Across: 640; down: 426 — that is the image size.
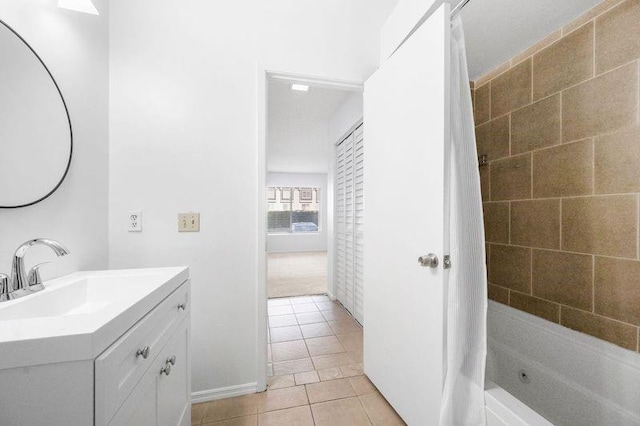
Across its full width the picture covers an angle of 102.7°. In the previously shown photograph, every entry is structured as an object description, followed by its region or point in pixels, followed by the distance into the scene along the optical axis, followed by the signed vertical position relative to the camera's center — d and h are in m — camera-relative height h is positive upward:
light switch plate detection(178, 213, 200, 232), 1.51 -0.05
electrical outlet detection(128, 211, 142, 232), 1.46 -0.05
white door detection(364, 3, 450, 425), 1.08 -0.02
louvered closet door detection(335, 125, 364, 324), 2.58 -0.10
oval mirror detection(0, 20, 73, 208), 0.87 +0.33
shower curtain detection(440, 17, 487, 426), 1.02 -0.25
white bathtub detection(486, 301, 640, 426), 1.06 -0.77
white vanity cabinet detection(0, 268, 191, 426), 0.52 -0.35
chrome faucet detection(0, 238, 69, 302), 0.81 -0.21
